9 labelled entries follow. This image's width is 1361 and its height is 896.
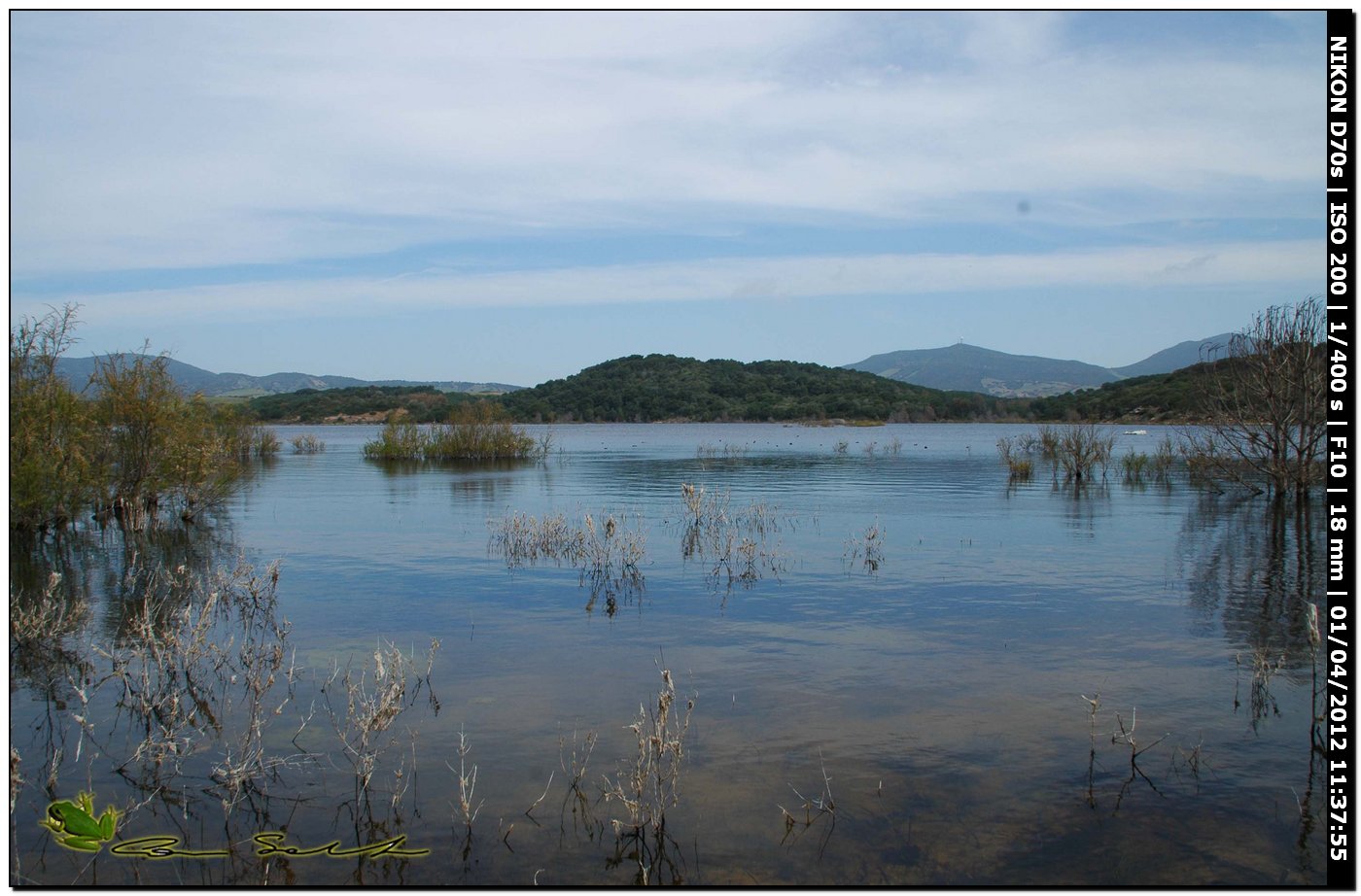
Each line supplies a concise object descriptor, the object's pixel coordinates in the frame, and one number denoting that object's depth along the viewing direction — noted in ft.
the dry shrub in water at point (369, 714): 23.46
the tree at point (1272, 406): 79.00
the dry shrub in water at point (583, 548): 51.39
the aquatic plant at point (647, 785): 21.19
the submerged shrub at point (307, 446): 184.65
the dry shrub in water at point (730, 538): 53.72
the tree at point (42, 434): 58.95
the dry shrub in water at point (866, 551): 54.72
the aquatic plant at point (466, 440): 159.53
